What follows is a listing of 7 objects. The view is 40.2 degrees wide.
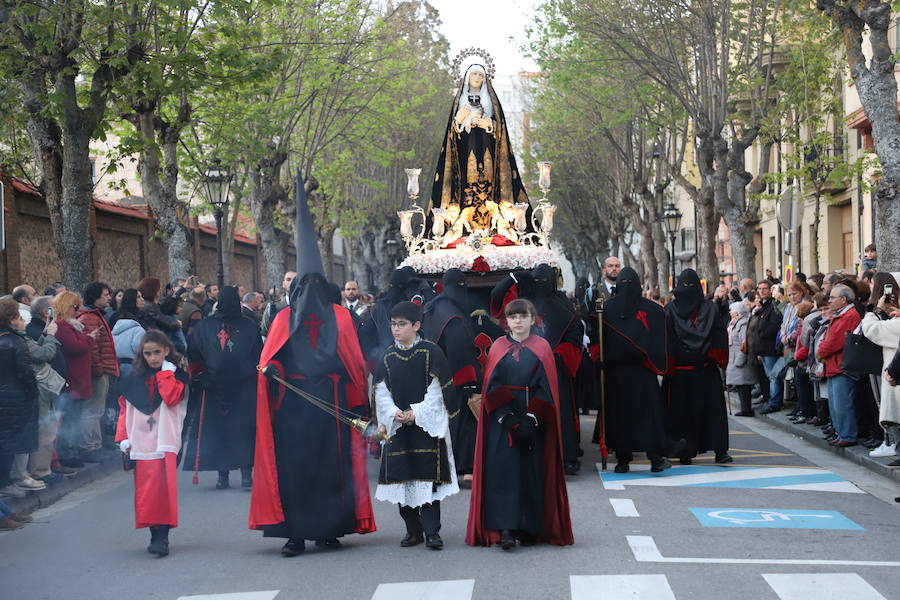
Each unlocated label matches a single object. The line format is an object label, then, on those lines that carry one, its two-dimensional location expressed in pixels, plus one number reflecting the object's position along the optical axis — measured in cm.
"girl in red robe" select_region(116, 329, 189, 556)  818
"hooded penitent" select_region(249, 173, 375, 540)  810
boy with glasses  809
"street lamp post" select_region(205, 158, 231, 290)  2288
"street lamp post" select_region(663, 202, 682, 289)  3312
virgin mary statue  1883
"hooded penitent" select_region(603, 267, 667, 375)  1140
